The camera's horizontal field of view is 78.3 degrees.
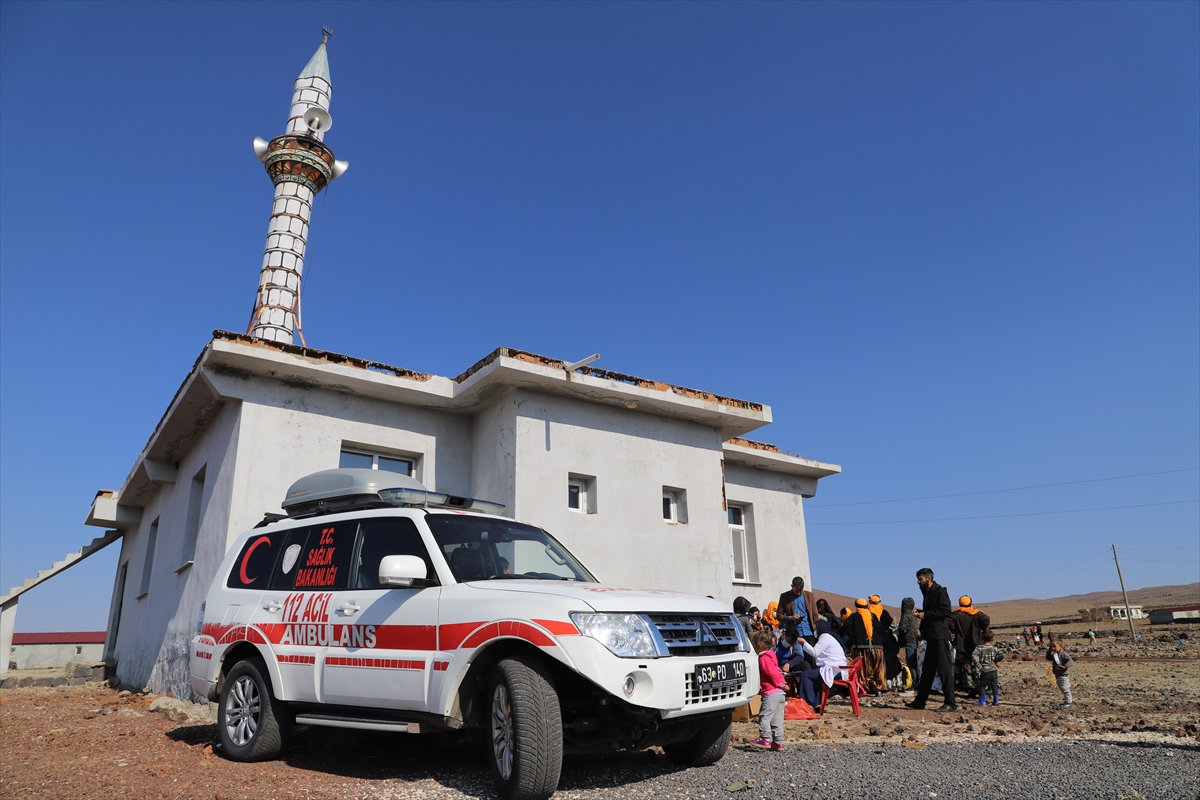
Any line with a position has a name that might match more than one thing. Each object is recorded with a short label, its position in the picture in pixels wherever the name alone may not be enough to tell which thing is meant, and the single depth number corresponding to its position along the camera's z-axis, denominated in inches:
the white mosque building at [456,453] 437.4
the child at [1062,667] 375.6
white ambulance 182.2
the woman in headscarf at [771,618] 481.5
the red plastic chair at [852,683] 349.9
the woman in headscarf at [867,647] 467.8
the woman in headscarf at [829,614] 479.8
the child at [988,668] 404.8
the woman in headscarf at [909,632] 497.3
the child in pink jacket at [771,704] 256.4
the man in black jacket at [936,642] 377.7
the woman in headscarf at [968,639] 420.5
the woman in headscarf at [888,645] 489.1
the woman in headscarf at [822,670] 347.6
